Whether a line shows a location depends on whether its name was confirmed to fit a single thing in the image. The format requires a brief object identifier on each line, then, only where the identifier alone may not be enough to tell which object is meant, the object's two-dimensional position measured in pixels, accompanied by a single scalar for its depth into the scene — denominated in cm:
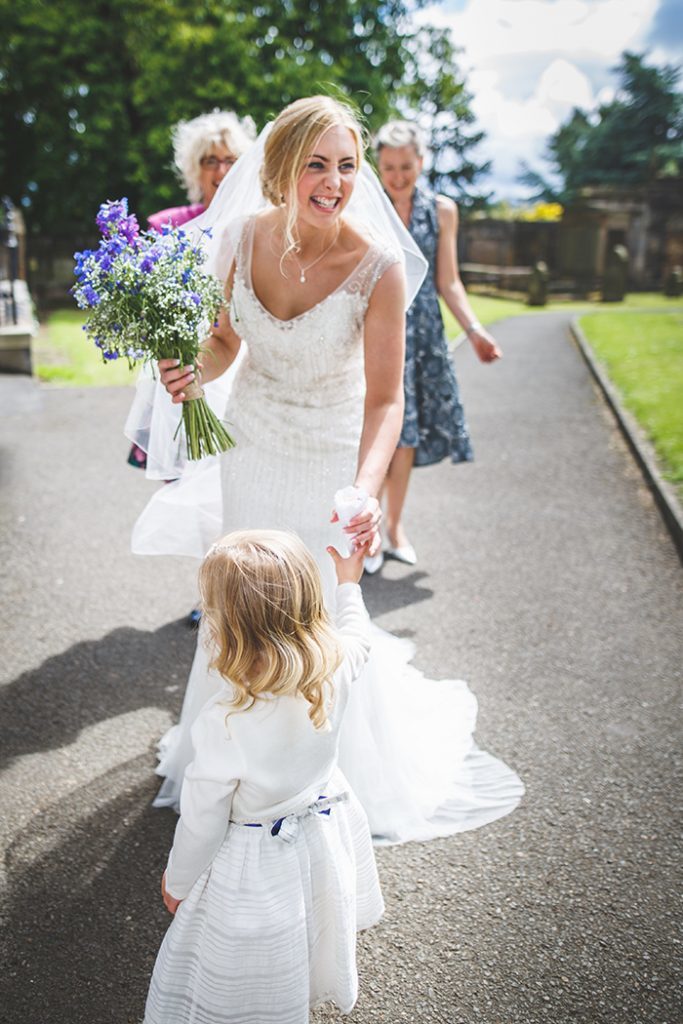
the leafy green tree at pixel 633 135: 4697
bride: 288
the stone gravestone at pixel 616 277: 2842
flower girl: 195
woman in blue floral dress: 494
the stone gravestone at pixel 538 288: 2706
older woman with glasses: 456
